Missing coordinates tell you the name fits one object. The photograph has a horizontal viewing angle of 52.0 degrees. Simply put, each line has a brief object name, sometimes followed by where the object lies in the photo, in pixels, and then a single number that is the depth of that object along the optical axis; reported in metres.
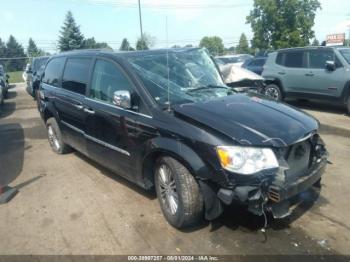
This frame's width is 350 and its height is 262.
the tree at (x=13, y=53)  53.97
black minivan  3.30
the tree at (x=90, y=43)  52.16
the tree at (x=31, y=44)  70.34
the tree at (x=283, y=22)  52.09
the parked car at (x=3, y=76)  16.67
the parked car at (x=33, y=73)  14.75
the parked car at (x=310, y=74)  9.60
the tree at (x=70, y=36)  48.78
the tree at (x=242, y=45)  89.28
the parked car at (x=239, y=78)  5.63
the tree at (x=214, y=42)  110.89
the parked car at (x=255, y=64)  15.75
